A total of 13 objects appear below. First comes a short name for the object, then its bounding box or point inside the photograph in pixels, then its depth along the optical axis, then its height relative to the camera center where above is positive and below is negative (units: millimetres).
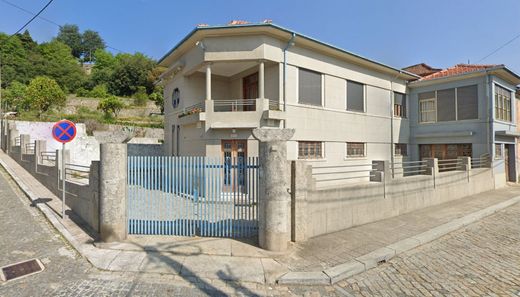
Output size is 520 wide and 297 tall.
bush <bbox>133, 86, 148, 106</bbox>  40125 +9030
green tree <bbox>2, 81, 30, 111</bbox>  24906 +5707
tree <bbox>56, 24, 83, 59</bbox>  73525 +34453
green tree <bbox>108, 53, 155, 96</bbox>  45406 +13577
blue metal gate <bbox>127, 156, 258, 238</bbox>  5559 -1029
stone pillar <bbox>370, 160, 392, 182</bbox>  7562 -709
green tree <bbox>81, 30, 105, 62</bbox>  75838 +35221
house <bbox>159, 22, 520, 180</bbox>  10789 +2709
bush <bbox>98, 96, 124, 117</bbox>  30750 +5895
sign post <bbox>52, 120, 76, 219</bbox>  6223 +523
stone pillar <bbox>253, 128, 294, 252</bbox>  4969 -799
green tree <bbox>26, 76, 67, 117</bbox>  23562 +5743
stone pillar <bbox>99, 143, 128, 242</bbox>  5168 -884
